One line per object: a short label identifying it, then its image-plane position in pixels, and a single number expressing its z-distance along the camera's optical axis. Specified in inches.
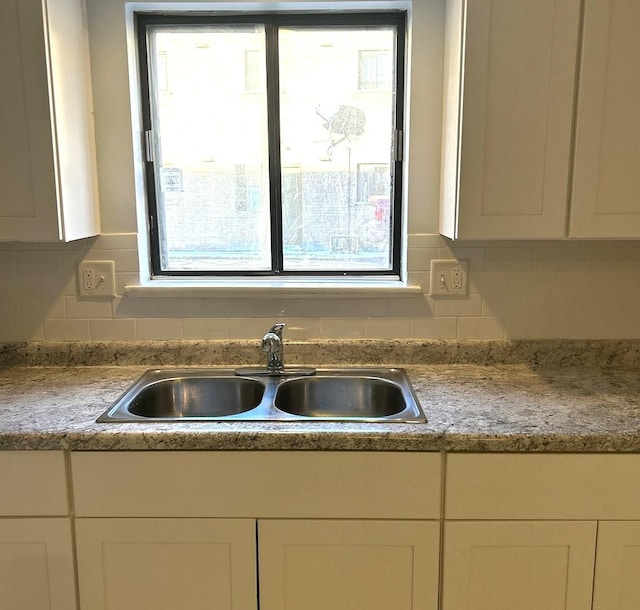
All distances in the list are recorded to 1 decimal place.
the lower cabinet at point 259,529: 56.0
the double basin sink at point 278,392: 72.0
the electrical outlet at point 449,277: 76.0
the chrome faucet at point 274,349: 71.7
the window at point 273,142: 76.3
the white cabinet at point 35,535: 56.4
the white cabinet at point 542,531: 55.4
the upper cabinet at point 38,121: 61.2
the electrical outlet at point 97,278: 76.3
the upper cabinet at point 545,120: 60.2
